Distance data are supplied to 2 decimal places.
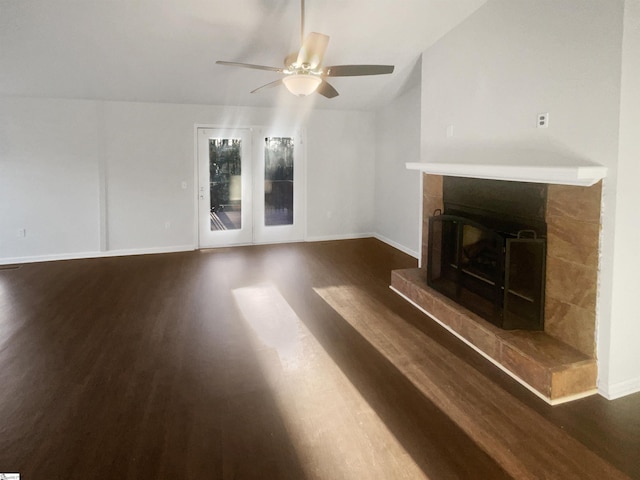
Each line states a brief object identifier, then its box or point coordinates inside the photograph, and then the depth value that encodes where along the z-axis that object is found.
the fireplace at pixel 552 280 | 2.54
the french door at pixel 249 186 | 6.80
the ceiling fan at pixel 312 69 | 3.11
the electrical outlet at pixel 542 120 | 2.85
